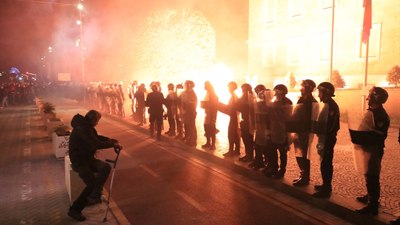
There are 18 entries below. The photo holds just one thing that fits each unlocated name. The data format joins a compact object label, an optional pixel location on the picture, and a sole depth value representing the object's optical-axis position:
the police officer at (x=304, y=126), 5.92
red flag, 14.91
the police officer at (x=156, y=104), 11.09
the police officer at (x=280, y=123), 6.43
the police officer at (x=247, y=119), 7.66
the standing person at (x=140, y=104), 14.13
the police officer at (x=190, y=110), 10.21
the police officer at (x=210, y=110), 9.23
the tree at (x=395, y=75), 15.05
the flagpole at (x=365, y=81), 13.71
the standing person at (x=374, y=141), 4.80
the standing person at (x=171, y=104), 11.30
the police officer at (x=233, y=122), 8.16
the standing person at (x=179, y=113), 10.95
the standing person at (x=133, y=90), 16.39
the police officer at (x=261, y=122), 6.83
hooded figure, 4.97
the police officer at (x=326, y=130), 5.50
